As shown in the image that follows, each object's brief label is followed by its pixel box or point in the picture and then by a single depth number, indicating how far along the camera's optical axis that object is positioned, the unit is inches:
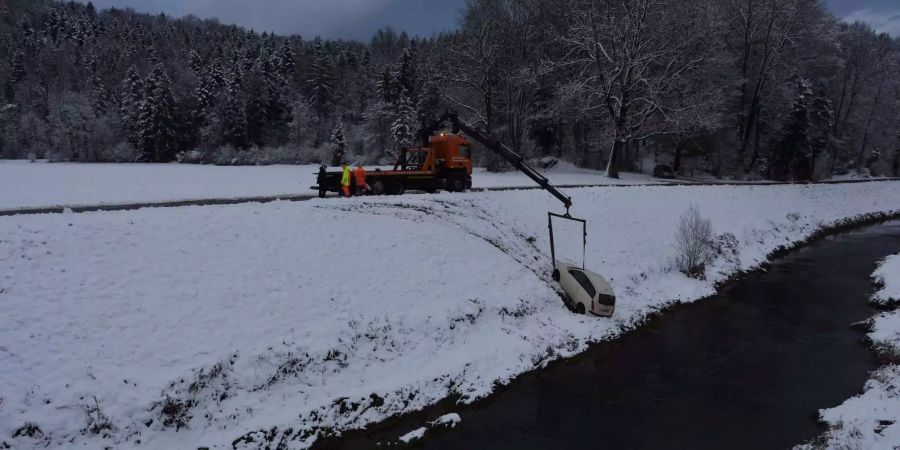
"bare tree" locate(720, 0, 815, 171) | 1812.3
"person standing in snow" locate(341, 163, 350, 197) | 846.5
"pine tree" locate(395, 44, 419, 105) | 2947.8
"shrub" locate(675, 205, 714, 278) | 845.8
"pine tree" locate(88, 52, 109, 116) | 3567.7
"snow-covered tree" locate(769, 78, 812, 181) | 1998.0
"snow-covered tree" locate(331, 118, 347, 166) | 2474.2
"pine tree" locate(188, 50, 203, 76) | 3609.7
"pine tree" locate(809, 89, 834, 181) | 2108.8
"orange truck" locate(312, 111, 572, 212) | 898.1
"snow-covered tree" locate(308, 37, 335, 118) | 3390.7
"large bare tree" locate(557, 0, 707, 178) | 1439.5
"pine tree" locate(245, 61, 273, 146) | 2721.5
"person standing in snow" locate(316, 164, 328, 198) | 888.3
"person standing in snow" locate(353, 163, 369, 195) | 869.8
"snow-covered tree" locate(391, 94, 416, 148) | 2358.5
